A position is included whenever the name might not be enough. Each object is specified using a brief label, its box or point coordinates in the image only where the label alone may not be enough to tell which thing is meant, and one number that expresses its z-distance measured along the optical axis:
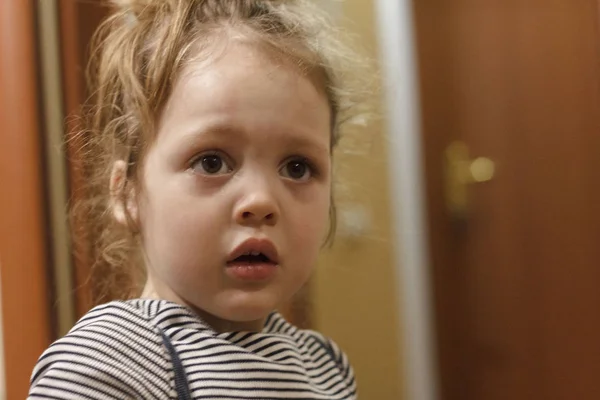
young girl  0.50
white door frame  1.14
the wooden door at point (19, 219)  0.66
